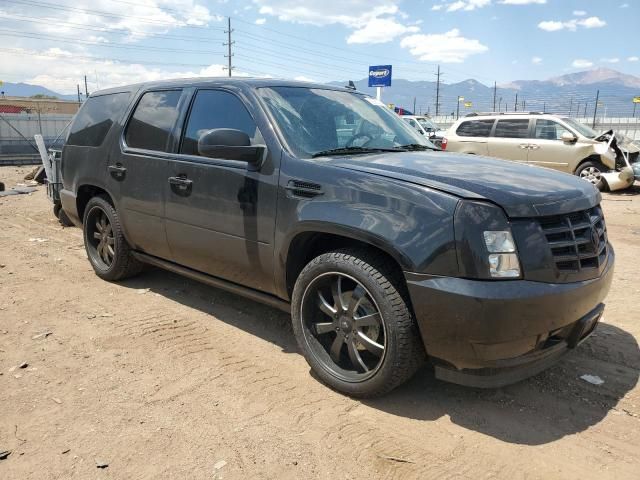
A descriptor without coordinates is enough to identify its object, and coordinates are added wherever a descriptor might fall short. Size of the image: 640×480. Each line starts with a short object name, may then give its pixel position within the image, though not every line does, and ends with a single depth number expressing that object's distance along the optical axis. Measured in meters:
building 37.91
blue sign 20.59
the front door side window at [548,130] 12.81
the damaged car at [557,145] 12.45
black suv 2.66
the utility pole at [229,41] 63.93
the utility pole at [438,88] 64.69
